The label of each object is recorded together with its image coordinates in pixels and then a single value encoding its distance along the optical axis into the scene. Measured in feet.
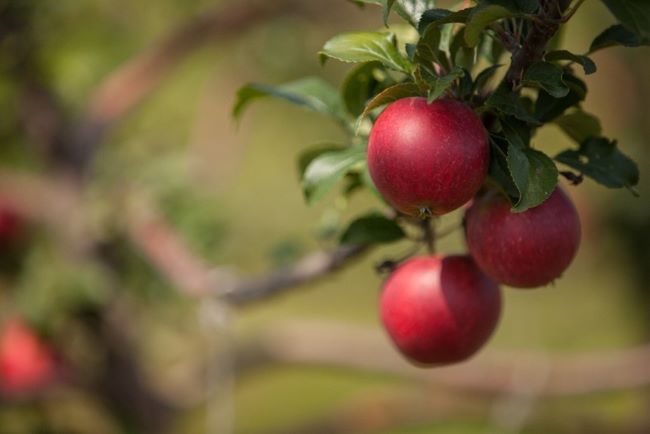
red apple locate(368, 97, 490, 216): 5.21
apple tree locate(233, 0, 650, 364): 5.23
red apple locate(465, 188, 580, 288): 5.37
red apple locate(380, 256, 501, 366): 5.57
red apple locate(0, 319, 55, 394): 10.18
